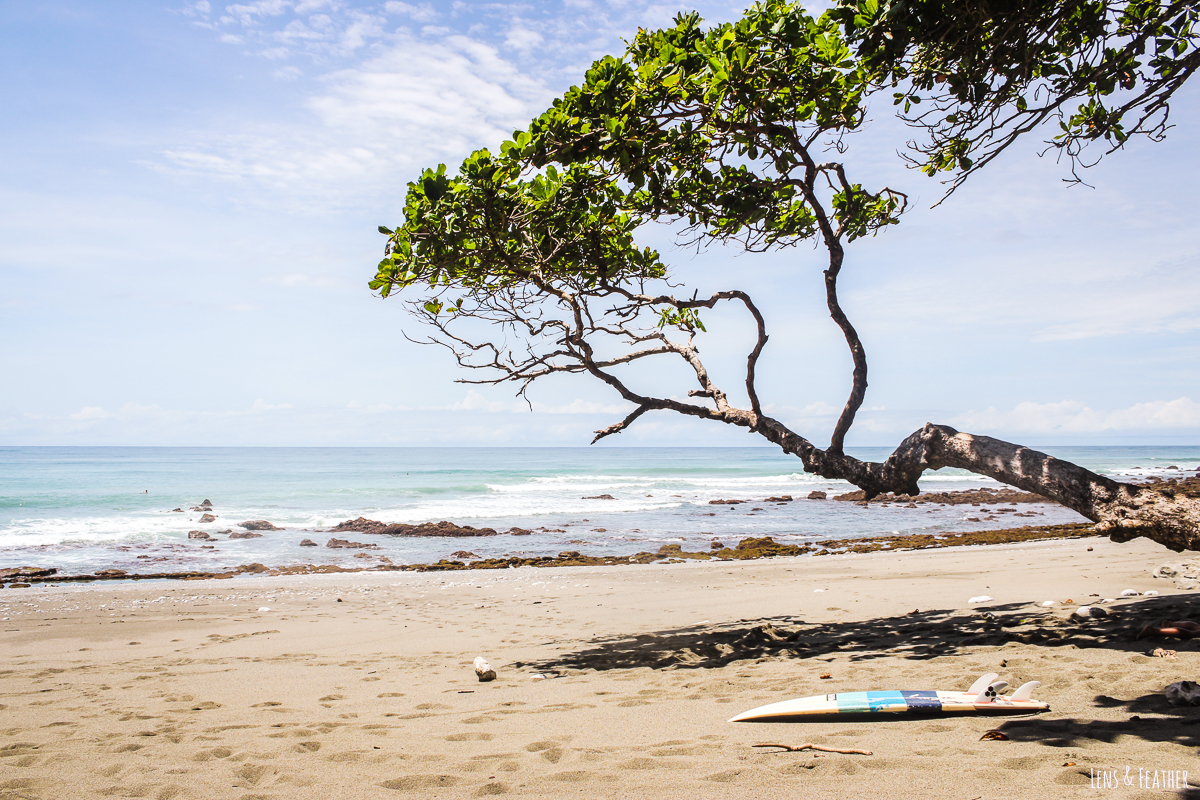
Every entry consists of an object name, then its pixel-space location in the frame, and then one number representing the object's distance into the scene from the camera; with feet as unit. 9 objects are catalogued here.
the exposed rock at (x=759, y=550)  52.90
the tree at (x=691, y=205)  17.84
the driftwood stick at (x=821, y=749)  11.02
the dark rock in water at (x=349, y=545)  60.80
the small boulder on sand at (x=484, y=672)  19.30
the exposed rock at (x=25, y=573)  43.96
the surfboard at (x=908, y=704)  12.56
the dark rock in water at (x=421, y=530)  68.69
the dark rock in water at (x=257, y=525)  74.08
